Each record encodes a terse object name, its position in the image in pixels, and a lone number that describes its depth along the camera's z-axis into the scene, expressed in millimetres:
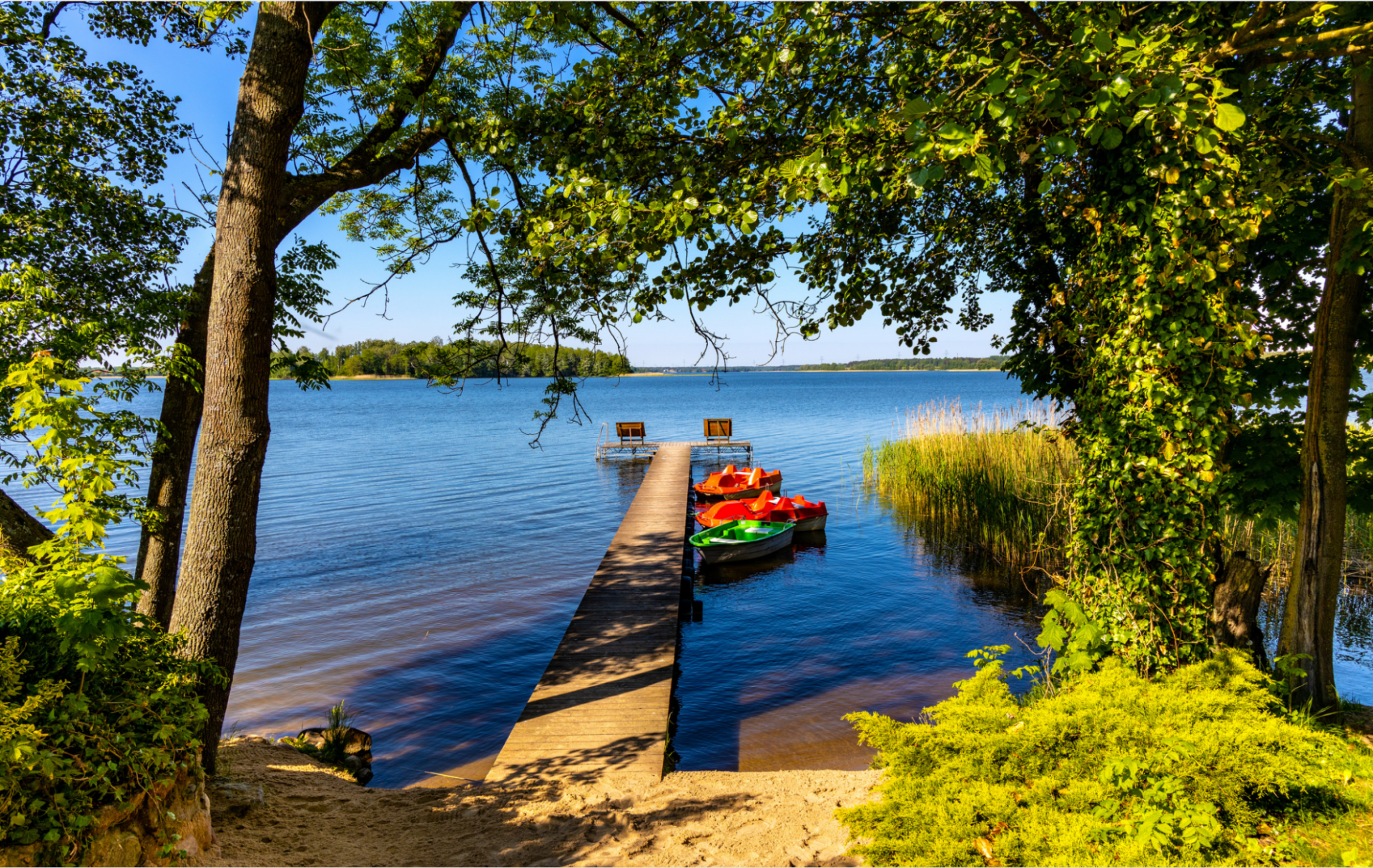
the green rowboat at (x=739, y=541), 13822
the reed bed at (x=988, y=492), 10141
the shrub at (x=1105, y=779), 2988
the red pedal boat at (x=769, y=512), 15008
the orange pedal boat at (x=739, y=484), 18469
